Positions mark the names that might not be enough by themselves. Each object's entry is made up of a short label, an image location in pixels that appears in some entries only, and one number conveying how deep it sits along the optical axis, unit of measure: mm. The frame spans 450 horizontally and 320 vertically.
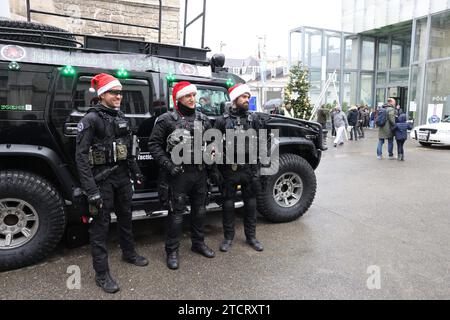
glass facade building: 17953
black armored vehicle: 3330
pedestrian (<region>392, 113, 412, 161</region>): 9773
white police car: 12461
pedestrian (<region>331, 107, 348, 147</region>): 13805
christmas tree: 15462
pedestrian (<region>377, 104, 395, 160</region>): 9969
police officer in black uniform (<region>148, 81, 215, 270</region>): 3488
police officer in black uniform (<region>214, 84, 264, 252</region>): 3902
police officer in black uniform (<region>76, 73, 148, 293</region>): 3014
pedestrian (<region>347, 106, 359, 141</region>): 15694
